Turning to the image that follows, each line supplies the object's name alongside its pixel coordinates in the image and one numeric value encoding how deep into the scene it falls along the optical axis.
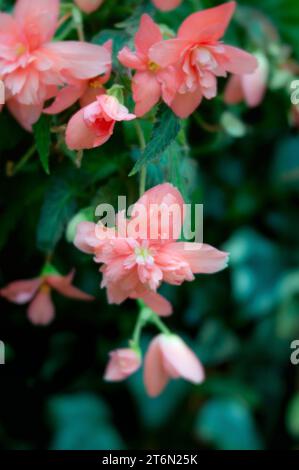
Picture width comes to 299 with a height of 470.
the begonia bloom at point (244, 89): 0.78
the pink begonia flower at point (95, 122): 0.63
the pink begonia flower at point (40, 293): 0.76
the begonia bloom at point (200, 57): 0.64
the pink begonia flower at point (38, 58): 0.65
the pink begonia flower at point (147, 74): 0.64
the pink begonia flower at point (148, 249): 0.64
